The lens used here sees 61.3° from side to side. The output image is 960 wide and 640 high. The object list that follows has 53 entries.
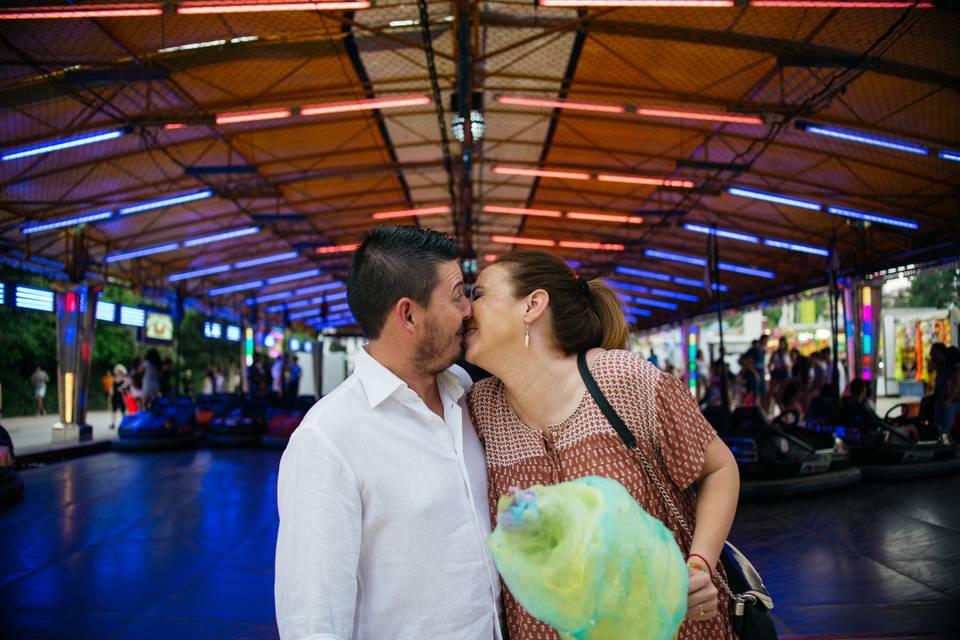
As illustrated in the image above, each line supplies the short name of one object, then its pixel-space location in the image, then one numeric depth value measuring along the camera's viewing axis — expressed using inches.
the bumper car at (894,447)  351.6
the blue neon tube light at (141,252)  609.3
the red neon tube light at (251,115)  350.9
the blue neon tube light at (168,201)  483.5
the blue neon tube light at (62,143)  359.9
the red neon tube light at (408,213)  603.5
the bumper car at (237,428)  544.1
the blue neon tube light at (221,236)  604.7
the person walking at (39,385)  734.9
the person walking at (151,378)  632.4
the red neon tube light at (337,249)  655.1
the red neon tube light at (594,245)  713.6
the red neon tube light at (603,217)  578.6
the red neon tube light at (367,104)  355.6
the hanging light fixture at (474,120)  340.2
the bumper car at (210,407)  580.7
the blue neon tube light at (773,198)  487.5
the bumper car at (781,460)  310.0
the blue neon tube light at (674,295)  919.7
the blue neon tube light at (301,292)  968.3
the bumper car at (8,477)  296.0
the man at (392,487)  47.9
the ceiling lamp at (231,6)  241.9
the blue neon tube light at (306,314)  1172.2
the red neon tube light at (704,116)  355.7
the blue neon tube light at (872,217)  496.7
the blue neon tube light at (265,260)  727.7
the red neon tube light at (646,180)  469.7
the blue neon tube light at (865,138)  365.1
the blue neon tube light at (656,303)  1010.2
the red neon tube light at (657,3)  234.4
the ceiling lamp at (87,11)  239.1
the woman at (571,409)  56.2
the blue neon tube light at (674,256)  710.5
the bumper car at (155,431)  511.8
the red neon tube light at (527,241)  739.8
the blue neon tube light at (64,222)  487.2
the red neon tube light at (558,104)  353.7
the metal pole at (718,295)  333.5
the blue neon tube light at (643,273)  827.4
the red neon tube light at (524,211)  604.7
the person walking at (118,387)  690.8
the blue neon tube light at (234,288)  842.2
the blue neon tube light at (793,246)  601.3
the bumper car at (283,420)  520.1
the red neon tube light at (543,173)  477.7
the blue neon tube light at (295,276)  846.5
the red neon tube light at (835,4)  245.6
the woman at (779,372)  647.8
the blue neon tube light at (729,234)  597.1
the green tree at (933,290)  1044.9
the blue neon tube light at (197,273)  735.7
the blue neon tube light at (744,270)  718.5
